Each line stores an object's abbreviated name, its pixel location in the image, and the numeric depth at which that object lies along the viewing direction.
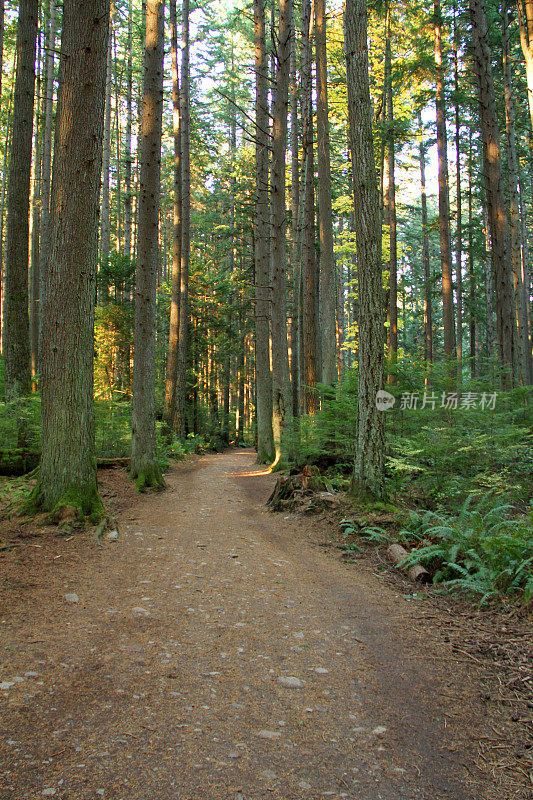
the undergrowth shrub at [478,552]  3.91
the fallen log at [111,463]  9.82
